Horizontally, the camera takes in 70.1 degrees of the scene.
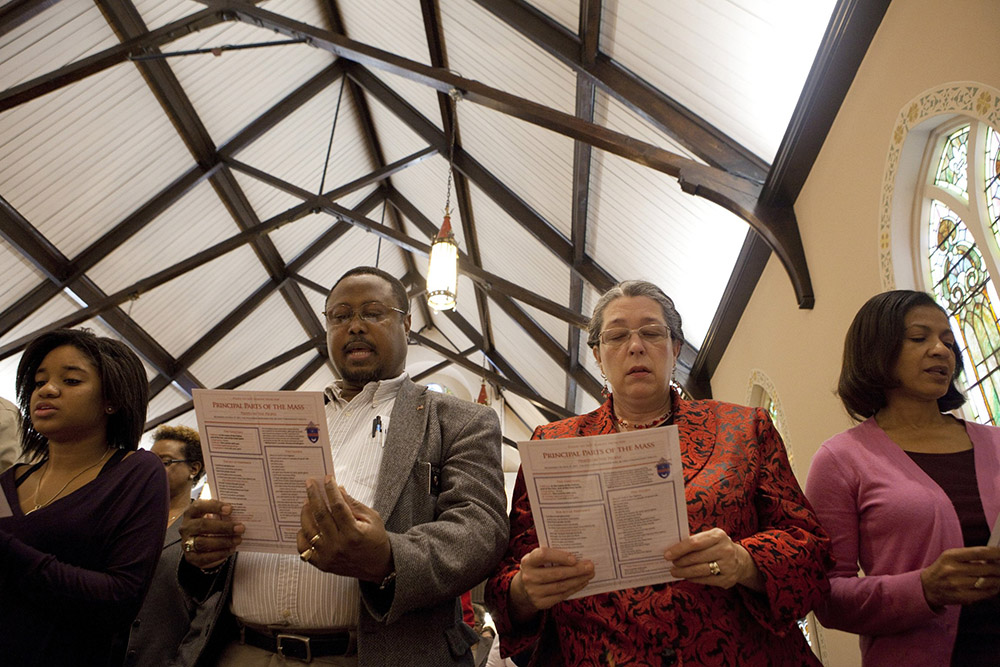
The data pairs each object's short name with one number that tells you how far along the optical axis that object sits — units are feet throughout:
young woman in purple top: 4.28
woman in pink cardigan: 4.29
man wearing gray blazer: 4.00
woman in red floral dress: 3.87
